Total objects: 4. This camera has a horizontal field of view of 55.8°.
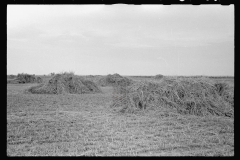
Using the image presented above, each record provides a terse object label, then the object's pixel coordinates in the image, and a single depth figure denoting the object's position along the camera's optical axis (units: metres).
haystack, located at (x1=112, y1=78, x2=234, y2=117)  9.93
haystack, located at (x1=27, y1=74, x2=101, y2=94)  18.61
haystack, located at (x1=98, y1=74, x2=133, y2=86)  34.91
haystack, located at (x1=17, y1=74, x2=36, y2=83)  36.30
